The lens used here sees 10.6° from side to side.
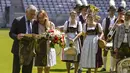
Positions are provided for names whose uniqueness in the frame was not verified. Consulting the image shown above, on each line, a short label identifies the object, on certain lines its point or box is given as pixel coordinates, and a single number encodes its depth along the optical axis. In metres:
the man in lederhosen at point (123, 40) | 13.10
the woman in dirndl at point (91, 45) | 15.74
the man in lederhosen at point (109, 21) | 18.27
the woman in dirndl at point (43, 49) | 13.40
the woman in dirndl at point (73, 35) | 16.62
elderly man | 11.90
